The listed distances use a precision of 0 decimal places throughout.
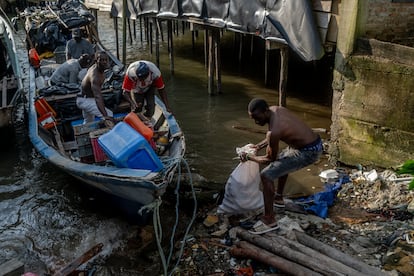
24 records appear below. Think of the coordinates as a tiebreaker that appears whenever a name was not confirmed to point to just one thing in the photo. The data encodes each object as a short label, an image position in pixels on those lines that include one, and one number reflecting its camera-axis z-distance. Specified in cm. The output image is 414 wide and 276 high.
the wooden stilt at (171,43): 1532
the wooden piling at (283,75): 1032
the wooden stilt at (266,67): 1360
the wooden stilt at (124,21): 1503
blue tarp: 667
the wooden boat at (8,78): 973
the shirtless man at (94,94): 769
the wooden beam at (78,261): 530
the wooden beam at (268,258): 493
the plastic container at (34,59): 1211
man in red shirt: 757
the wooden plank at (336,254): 485
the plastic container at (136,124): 677
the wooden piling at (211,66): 1295
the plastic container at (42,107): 874
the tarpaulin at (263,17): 917
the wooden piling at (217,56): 1278
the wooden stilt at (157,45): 1541
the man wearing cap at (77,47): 1123
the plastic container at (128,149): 614
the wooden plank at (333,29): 892
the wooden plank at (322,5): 891
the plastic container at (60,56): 1291
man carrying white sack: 543
